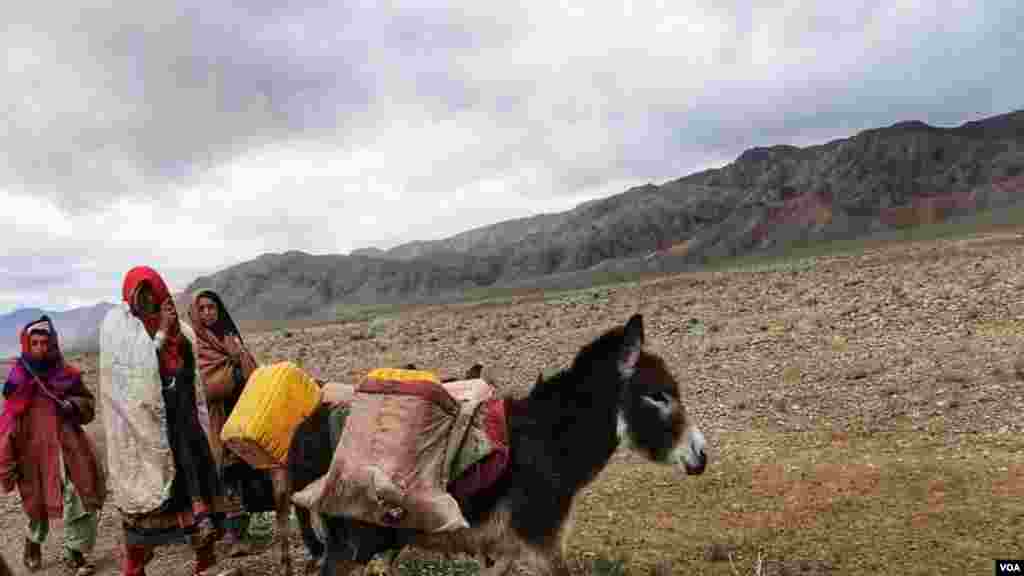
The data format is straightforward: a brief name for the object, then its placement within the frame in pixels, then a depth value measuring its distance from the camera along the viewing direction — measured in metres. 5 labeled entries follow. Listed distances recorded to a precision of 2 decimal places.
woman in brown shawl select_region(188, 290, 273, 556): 6.95
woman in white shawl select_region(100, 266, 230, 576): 6.32
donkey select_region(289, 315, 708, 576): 4.78
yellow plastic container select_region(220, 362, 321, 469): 5.30
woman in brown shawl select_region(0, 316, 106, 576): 7.29
